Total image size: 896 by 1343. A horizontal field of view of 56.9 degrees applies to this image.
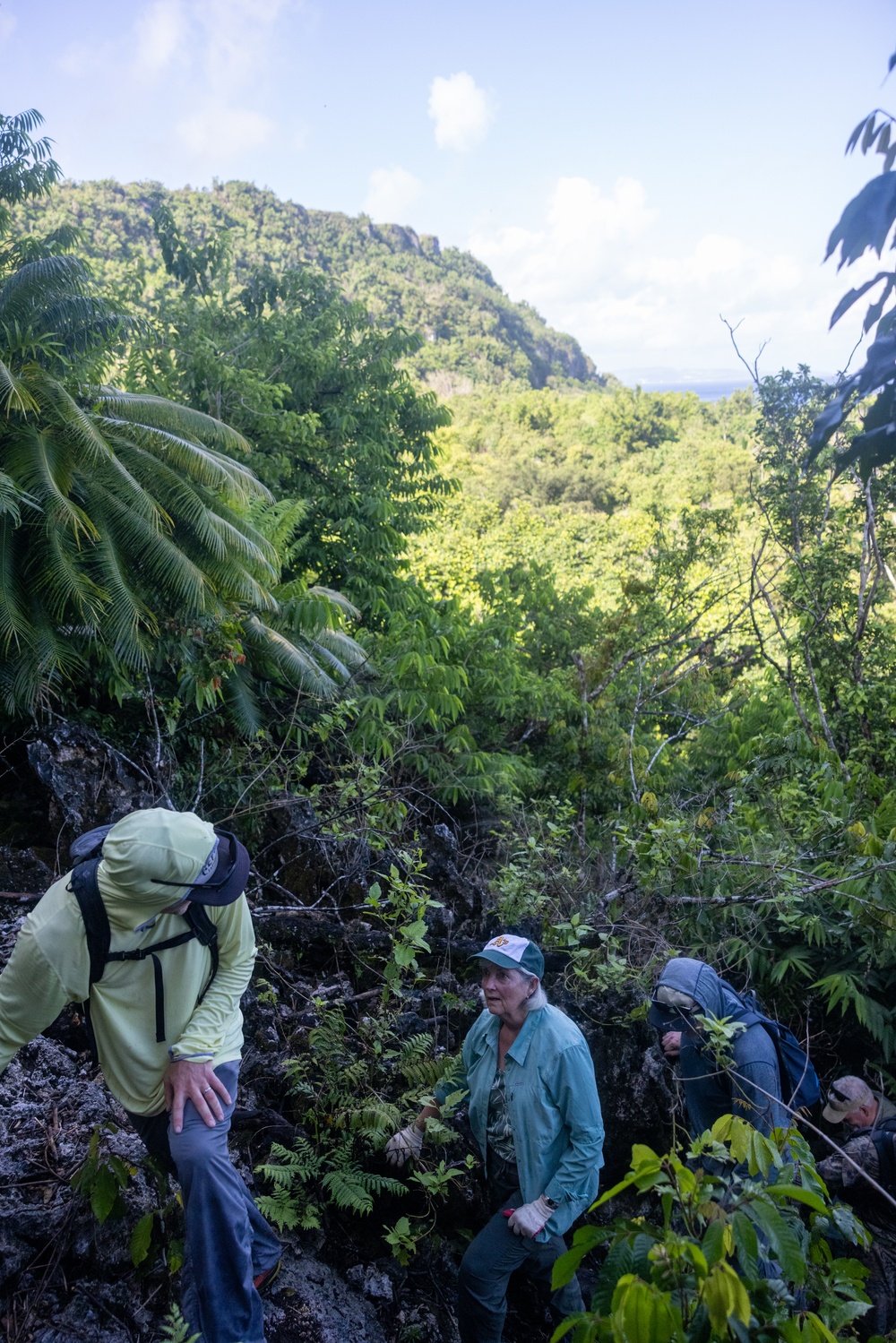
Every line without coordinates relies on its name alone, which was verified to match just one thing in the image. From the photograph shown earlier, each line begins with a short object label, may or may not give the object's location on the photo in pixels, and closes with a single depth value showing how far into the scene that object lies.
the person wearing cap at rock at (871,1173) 3.35
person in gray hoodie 3.11
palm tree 5.40
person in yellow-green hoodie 2.28
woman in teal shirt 2.77
